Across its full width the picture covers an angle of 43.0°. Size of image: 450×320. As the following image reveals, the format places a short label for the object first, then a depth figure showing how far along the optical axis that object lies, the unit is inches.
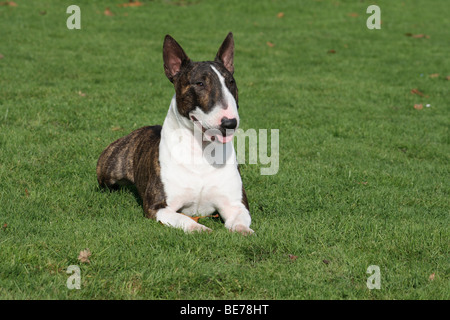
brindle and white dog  198.2
